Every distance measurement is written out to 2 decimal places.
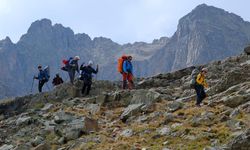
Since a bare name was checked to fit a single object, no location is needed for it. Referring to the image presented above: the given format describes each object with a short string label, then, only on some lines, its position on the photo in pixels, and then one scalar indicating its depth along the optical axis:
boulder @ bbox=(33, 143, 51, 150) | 15.57
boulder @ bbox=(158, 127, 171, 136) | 14.74
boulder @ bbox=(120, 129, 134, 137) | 15.52
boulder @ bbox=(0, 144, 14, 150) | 17.07
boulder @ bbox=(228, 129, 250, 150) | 11.40
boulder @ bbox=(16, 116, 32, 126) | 19.68
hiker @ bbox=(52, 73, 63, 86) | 27.98
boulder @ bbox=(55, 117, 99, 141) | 16.53
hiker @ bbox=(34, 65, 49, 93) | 27.03
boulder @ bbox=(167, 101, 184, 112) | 17.62
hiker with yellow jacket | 18.50
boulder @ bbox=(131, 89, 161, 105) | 19.67
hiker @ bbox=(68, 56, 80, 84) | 25.91
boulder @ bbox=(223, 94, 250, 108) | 16.51
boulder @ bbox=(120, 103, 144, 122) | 18.29
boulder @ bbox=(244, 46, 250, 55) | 27.22
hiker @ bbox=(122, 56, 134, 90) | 23.66
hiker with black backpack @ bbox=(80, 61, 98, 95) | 23.83
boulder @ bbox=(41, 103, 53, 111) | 21.84
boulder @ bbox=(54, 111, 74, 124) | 18.36
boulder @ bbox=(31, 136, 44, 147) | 16.89
